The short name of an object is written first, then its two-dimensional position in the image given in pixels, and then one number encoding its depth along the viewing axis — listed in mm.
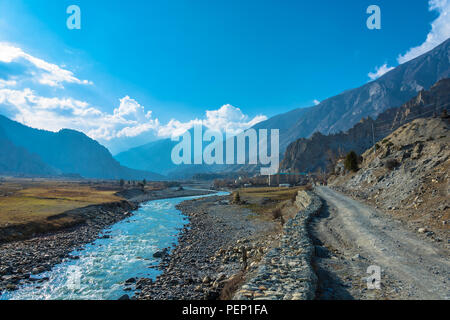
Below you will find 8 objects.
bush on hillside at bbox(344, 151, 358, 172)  61431
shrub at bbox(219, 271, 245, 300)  11579
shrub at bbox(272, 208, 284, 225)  45838
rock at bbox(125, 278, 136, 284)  18734
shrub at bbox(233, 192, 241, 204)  79188
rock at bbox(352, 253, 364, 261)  13350
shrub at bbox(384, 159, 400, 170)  34853
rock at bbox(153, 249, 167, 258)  25325
